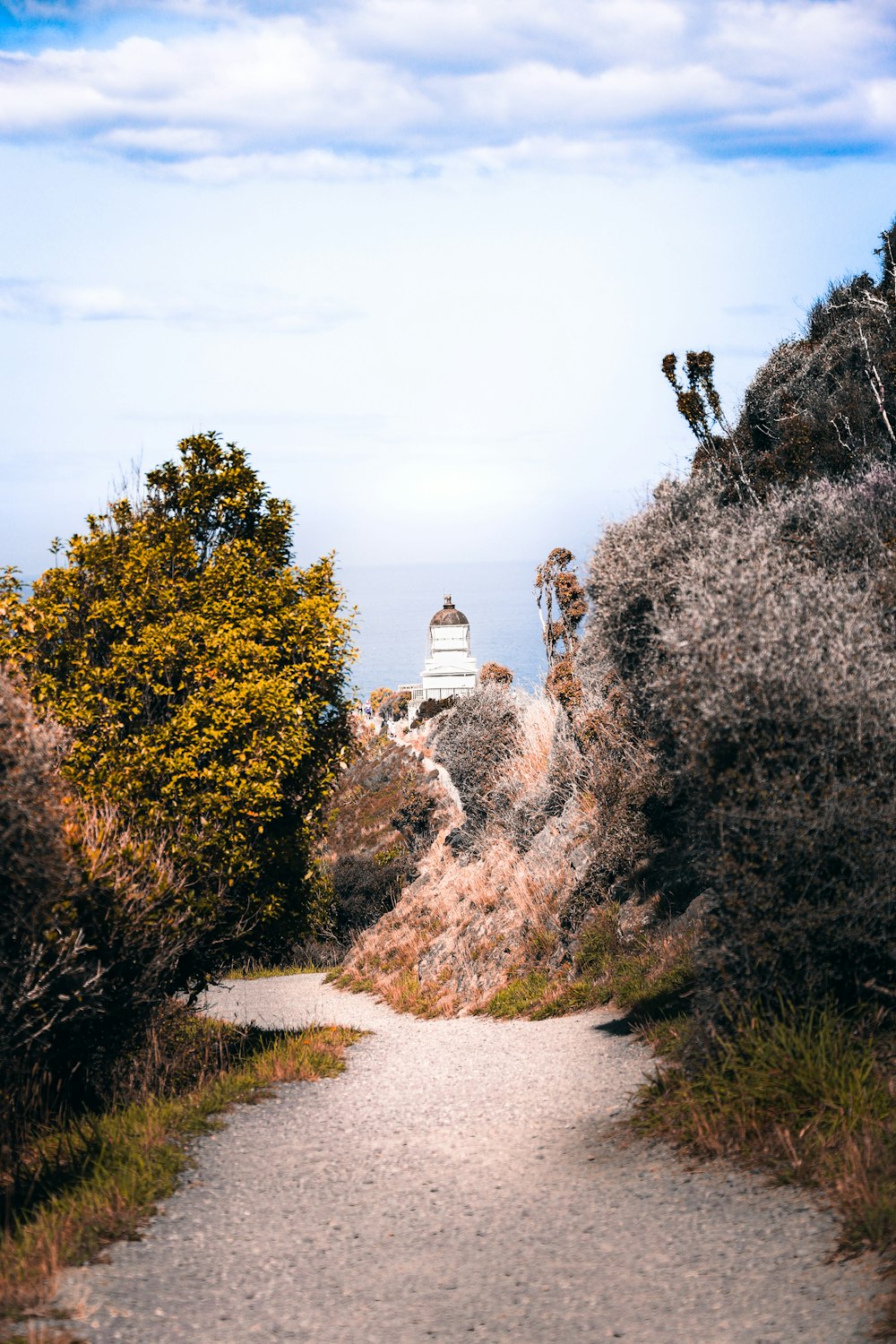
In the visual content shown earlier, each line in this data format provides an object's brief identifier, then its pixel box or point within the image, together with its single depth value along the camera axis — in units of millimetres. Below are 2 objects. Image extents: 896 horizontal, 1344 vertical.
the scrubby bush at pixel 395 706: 70062
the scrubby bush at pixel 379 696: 71812
